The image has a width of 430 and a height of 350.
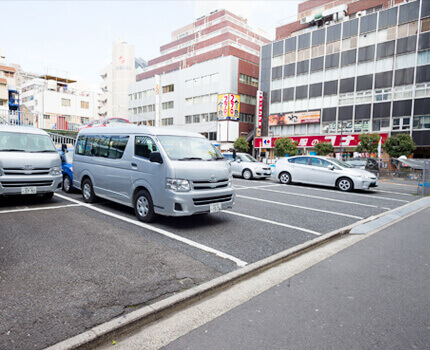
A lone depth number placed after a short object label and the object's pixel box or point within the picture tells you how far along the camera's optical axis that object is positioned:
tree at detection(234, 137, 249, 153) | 46.61
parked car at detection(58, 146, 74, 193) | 9.40
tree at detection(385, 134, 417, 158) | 28.15
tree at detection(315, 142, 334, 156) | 35.84
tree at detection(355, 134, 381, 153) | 30.97
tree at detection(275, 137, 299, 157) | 37.69
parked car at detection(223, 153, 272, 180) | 16.28
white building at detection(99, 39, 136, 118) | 76.06
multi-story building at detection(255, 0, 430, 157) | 34.19
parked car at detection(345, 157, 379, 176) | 23.06
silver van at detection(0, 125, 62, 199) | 6.96
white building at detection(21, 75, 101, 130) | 57.47
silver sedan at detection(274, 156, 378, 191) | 12.45
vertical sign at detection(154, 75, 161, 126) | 64.00
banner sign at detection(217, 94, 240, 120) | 50.22
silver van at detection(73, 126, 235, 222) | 5.63
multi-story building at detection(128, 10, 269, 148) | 53.16
